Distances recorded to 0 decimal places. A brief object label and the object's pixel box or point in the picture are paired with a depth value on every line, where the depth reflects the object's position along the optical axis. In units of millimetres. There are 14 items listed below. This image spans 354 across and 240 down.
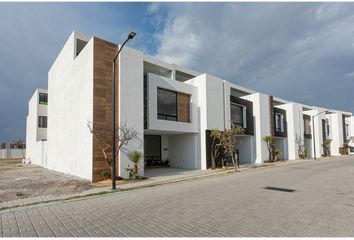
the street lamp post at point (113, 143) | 9639
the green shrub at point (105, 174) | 13070
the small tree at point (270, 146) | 25816
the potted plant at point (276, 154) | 26706
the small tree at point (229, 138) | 18312
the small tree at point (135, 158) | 13898
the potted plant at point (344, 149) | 41075
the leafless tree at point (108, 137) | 13212
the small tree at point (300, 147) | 31594
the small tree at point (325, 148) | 36738
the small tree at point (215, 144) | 18594
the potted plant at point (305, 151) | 31895
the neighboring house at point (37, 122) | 30859
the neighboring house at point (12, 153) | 52997
